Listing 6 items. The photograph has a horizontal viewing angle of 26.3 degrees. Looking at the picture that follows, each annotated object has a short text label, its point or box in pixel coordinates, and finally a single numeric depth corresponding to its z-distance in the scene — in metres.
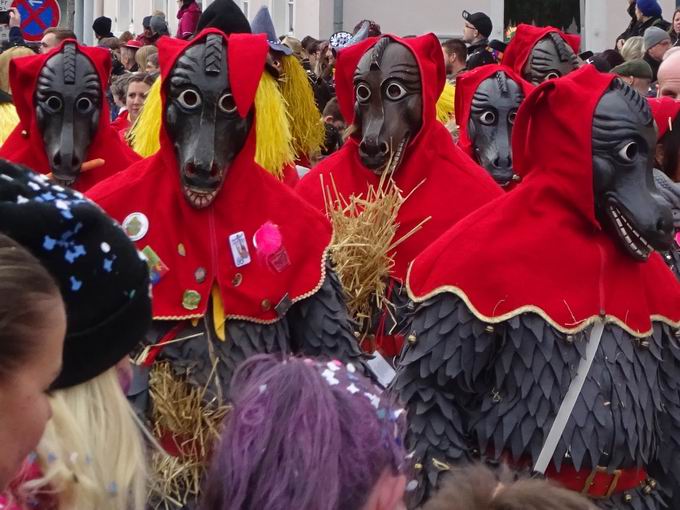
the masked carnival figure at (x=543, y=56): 7.48
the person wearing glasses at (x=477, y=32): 12.20
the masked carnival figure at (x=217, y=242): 4.25
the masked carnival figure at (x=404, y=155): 5.83
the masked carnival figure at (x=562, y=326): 3.87
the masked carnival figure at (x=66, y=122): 6.16
